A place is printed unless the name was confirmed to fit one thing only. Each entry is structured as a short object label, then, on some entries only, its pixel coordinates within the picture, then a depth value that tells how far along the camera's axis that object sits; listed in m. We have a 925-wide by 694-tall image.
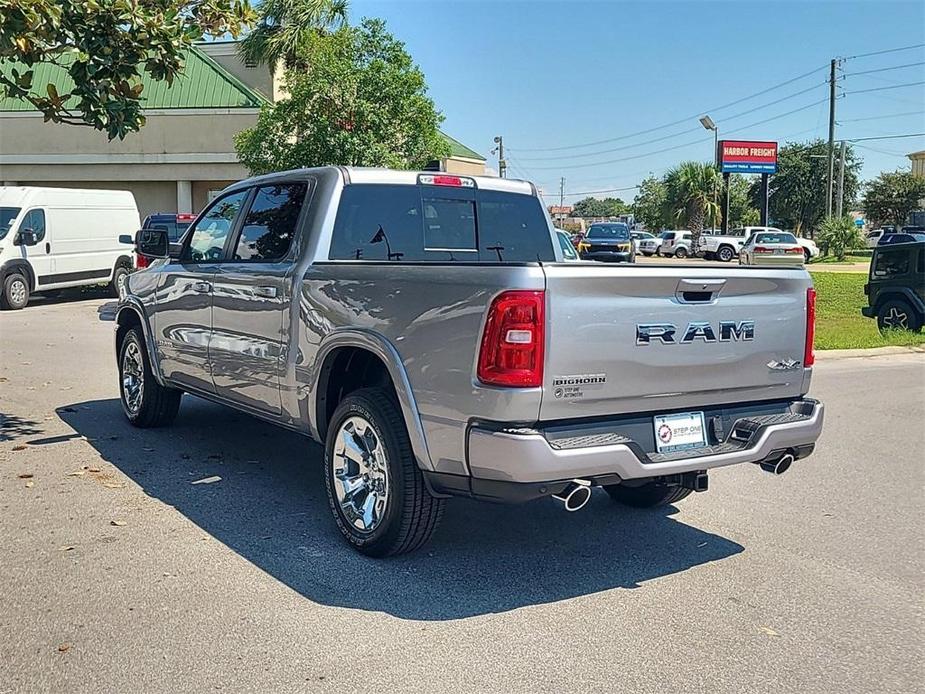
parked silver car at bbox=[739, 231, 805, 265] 36.94
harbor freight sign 60.09
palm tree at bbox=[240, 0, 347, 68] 28.92
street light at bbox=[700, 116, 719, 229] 62.97
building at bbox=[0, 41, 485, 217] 32.66
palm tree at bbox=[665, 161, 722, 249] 65.06
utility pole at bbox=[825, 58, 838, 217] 46.22
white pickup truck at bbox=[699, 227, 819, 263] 47.06
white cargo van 18.64
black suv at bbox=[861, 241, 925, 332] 14.70
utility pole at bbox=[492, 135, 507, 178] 69.81
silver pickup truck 4.16
